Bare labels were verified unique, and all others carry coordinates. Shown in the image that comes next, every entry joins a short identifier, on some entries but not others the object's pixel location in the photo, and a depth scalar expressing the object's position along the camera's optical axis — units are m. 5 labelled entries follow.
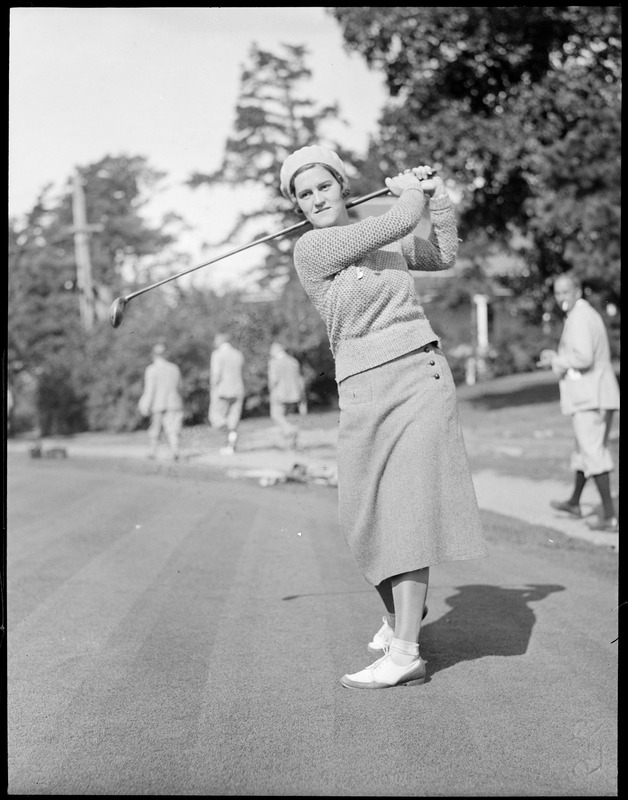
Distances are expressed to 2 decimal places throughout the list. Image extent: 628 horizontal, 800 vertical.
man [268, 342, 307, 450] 15.49
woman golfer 4.11
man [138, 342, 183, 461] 16.89
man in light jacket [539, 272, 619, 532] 8.57
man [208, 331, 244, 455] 16.55
